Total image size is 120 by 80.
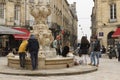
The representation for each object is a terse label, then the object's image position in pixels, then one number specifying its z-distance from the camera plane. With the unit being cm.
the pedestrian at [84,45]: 997
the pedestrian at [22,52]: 858
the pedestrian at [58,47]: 1326
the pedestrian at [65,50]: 1060
